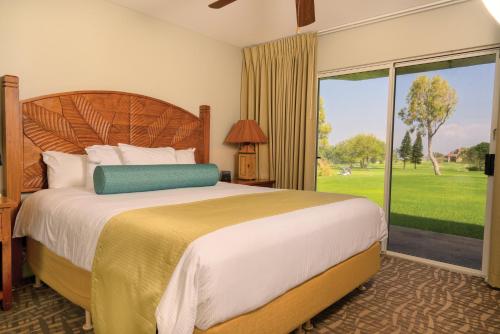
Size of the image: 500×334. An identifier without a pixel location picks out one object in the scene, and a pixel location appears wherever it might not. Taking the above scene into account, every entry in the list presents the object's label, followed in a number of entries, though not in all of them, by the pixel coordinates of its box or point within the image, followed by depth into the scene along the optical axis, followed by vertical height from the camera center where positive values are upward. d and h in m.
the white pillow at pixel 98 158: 2.43 -0.04
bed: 1.26 -0.42
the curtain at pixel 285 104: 3.74 +0.64
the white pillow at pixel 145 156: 2.72 -0.03
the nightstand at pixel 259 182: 3.78 -0.34
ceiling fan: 2.13 +1.00
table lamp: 3.89 +0.18
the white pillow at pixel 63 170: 2.49 -0.14
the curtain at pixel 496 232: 2.55 -0.61
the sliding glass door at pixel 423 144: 3.35 +0.17
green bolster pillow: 2.17 -0.19
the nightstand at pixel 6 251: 1.98 -0.64
